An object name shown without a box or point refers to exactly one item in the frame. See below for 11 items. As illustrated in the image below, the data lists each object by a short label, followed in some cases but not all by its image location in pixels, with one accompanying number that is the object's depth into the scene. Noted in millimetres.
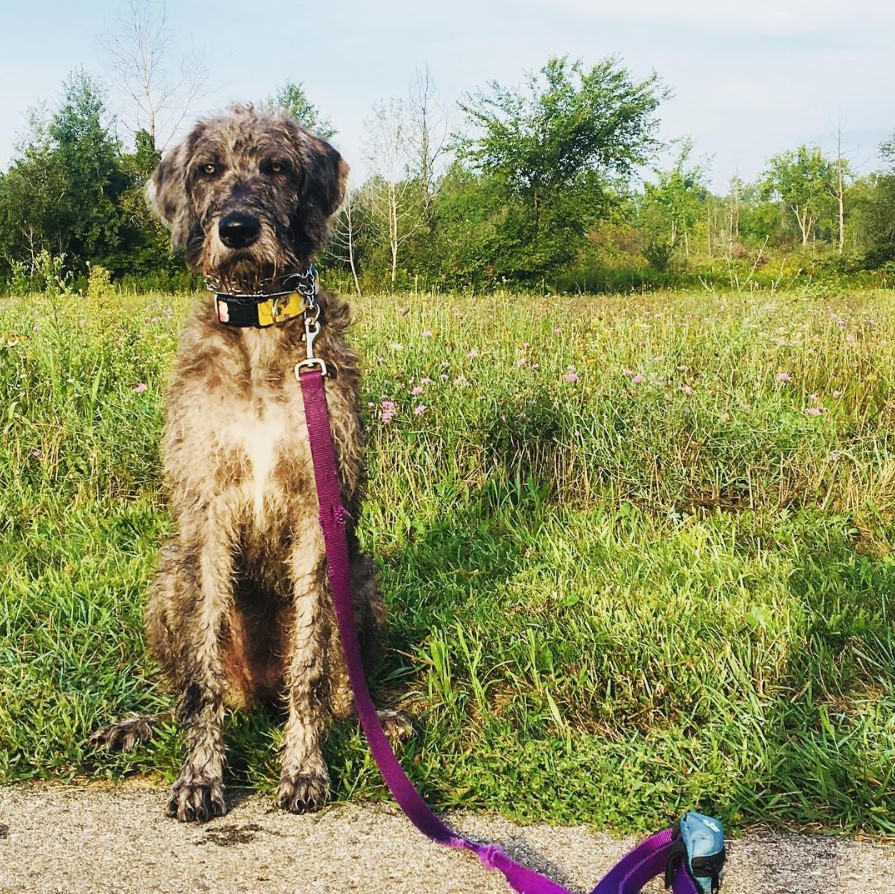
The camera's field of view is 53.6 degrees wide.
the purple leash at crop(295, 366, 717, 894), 2180
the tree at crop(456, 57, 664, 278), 43094
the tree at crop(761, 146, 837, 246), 72062
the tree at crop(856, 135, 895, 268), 45625
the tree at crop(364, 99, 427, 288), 38719
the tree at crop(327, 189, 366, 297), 34694
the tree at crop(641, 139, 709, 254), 81688
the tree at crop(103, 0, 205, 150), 44750
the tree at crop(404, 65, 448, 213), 39656
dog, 2938
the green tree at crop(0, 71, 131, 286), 42688
